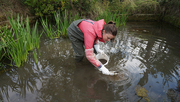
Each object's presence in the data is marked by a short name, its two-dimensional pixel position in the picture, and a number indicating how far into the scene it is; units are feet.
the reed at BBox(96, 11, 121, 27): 14.58
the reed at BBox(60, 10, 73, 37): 11.55
